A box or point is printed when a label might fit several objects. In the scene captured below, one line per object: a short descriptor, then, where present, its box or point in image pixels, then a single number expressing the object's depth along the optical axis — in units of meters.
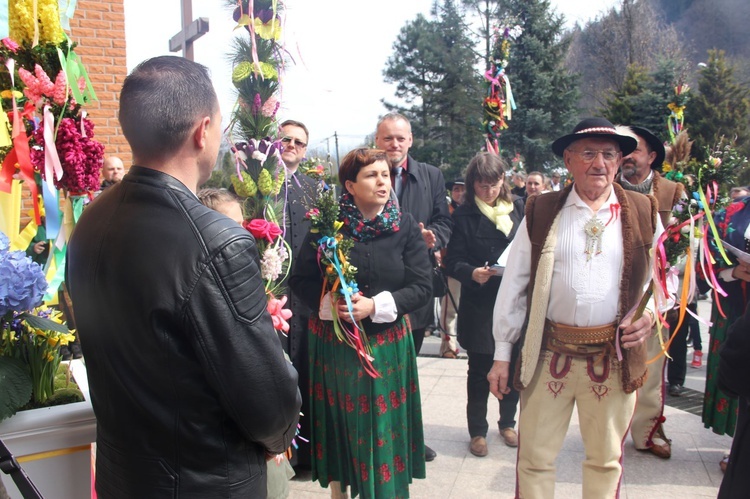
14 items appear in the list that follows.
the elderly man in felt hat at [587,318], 2.75
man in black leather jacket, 1.42
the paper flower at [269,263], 2.70
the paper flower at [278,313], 2.76
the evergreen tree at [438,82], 27.91
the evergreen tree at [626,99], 14.25
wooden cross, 3.61
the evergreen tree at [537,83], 21.94
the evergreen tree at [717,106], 15.28
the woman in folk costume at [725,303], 3.57
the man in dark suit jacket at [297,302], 3.79
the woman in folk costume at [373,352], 3.17
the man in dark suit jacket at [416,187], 4.15
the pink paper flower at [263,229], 2.65
